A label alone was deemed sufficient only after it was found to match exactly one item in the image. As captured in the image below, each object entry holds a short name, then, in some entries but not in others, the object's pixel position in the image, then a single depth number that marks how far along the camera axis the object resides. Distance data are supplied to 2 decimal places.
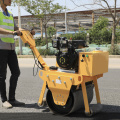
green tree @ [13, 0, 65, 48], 15.07
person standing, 3.99
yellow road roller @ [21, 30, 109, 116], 3.37
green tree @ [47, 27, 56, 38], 24.31
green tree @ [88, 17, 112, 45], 16.23
